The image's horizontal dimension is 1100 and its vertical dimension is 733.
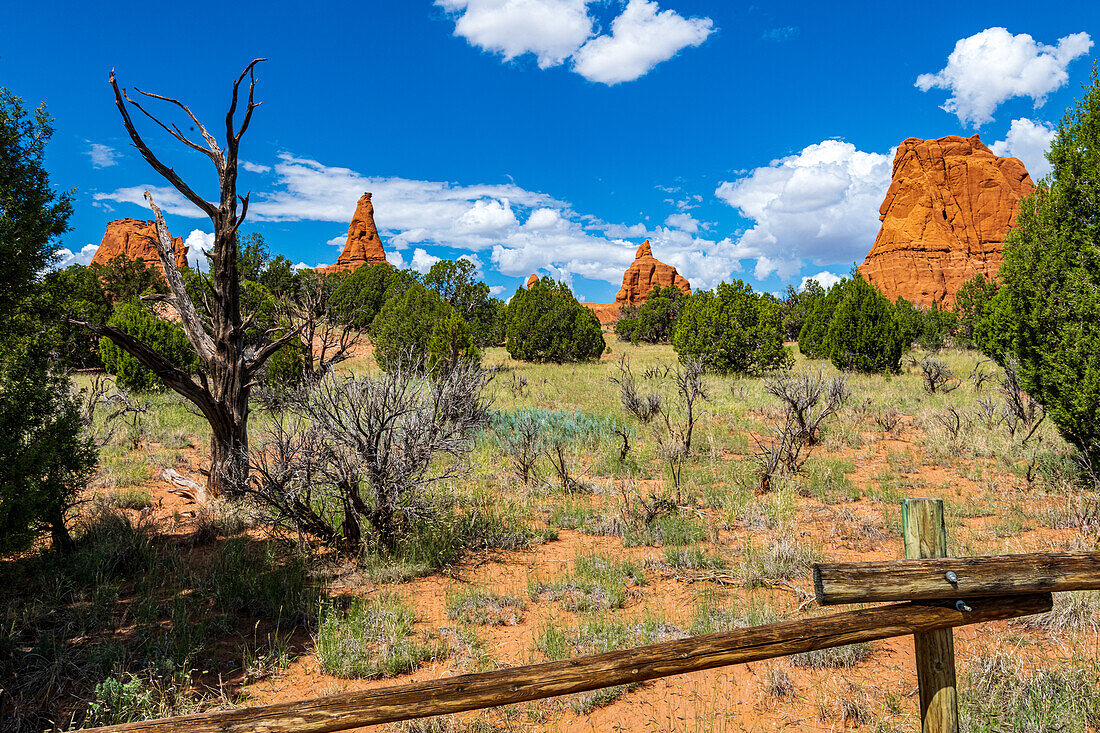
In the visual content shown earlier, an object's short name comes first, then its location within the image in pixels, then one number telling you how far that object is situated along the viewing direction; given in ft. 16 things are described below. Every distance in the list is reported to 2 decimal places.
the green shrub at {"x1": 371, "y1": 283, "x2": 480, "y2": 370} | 61.82
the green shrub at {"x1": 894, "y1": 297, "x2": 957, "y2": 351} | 92.43
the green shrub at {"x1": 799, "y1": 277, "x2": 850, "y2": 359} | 76.69
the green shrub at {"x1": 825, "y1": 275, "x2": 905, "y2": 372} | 63.41
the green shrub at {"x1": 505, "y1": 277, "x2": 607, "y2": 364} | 84.84
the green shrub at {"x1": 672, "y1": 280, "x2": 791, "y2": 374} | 64.64
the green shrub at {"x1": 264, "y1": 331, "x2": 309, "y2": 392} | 48.70
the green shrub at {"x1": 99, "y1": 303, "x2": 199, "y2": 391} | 50.39
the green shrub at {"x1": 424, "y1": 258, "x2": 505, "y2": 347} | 123.13
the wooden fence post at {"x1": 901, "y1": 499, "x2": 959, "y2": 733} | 7.64
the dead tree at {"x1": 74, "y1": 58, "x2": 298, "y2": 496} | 21.93
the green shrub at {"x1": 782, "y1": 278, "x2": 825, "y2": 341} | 135.64
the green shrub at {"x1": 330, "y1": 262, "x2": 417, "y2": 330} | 129.59
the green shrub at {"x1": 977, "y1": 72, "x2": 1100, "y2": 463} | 20.93
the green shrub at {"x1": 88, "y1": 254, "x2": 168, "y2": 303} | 99.13
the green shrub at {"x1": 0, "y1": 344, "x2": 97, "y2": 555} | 11.99
